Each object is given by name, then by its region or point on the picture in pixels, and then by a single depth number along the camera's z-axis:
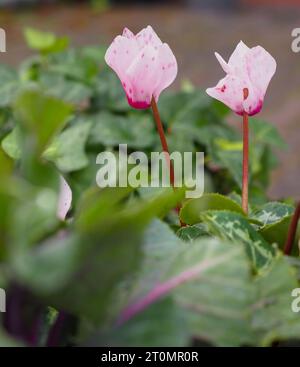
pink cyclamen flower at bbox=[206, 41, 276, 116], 0.72
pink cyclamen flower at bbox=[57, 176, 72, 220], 0.68
